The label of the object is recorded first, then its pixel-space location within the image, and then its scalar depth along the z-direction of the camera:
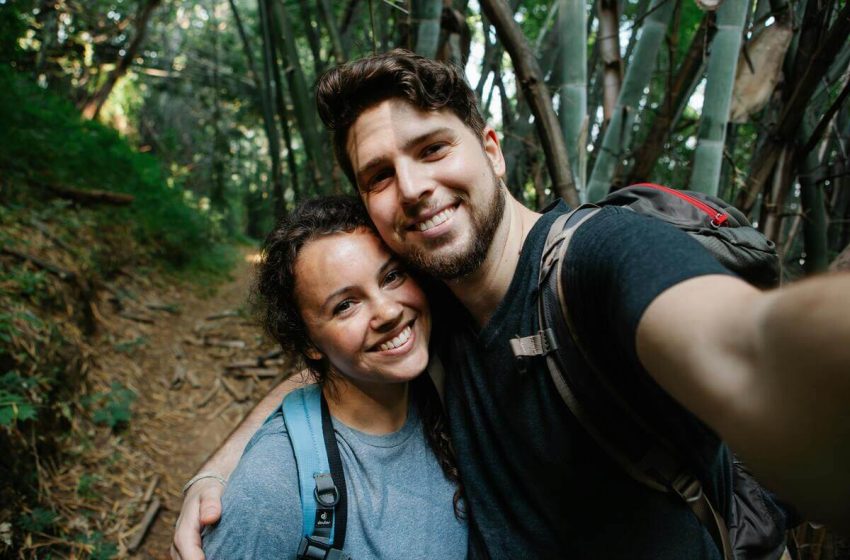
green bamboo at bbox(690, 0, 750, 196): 1.70
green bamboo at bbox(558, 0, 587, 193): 1.84
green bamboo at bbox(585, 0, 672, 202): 1.90
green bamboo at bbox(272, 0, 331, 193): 2.76
